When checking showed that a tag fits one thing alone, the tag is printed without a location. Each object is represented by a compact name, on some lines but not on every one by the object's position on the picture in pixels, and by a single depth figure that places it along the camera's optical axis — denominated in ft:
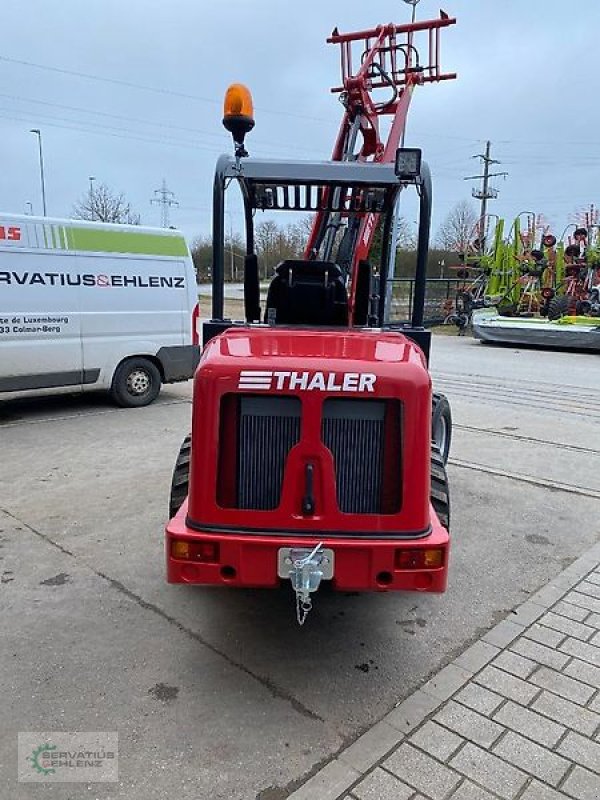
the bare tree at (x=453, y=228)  138.72
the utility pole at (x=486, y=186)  142.45
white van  24.88
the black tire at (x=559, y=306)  62.18
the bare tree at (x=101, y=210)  113.60
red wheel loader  9.11
